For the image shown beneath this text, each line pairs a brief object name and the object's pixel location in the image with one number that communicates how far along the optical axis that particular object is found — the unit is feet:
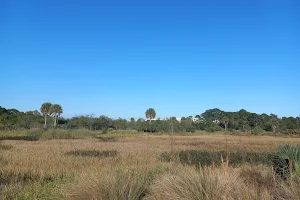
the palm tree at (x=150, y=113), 346.07
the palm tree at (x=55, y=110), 268.62
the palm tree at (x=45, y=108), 260.83
